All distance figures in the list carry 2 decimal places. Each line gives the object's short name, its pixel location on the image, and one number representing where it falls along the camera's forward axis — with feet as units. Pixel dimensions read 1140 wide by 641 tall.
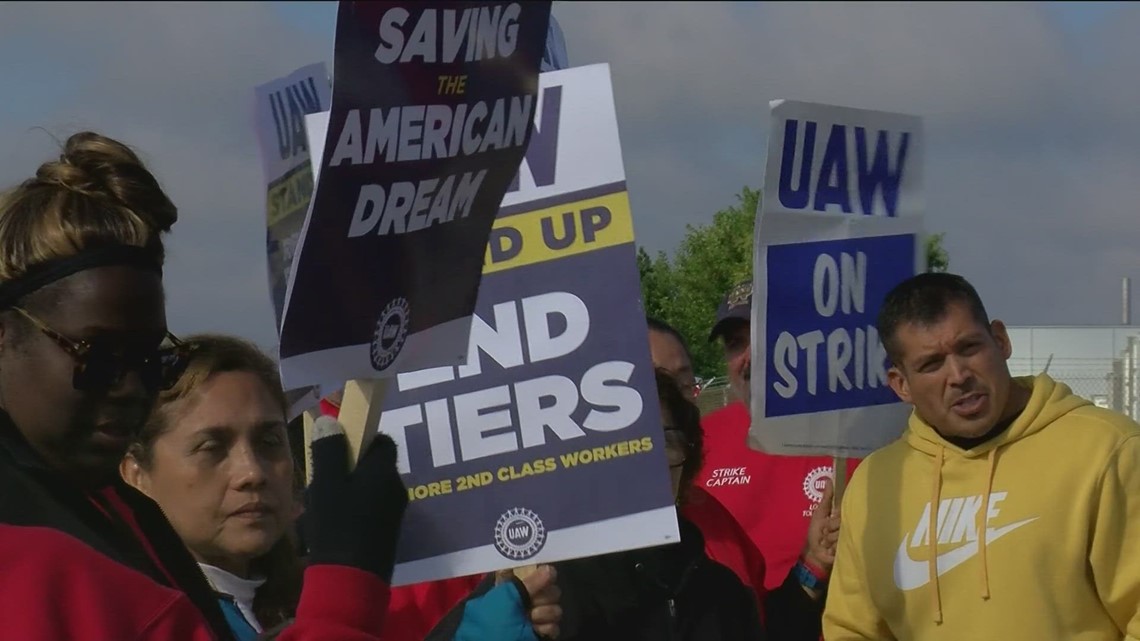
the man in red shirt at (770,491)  17.51
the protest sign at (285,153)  14.01
